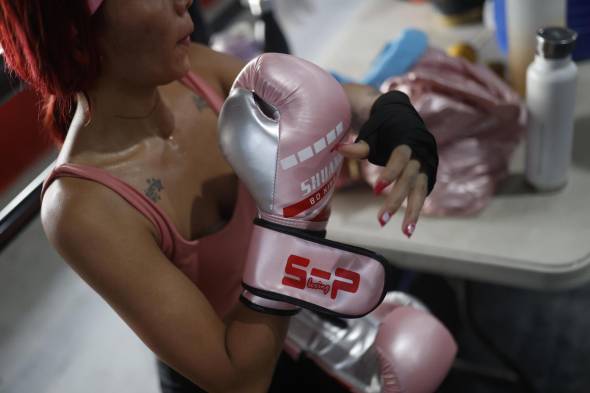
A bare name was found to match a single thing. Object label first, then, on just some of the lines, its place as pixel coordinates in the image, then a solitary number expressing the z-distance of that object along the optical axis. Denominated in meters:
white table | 0.97
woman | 0.71
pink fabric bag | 1.11
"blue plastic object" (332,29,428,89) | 1.22
